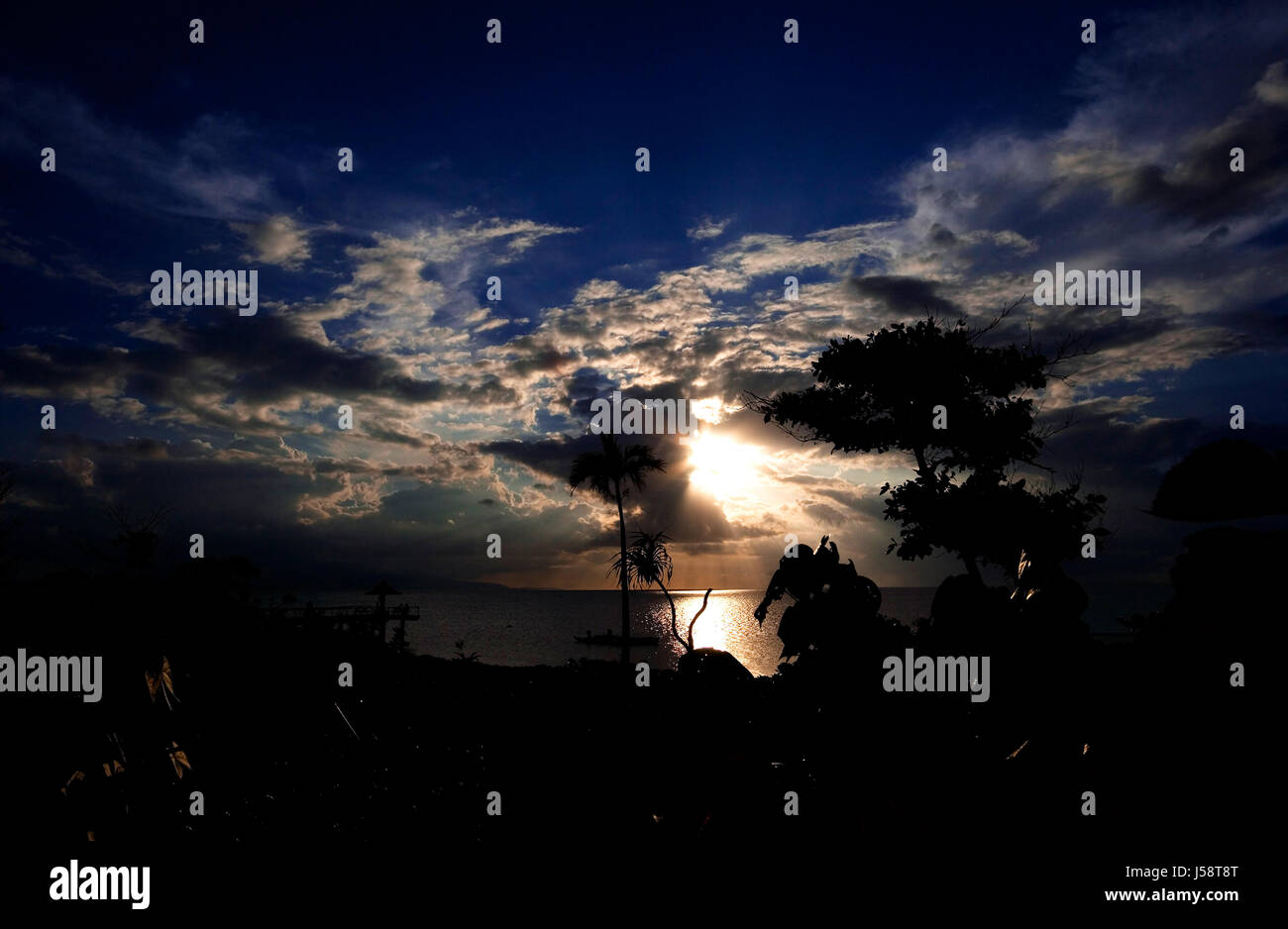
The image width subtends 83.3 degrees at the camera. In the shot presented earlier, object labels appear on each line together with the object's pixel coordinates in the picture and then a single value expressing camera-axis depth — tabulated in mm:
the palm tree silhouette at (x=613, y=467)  33094
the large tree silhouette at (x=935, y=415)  17469
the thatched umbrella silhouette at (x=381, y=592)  27453
